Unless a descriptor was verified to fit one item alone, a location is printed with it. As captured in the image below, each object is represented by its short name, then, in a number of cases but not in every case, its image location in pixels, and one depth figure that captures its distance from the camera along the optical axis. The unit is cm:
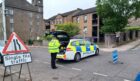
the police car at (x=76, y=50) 1037
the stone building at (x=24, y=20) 4353
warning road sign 566
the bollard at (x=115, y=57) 995
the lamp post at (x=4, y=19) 821
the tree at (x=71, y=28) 3069
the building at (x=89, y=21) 3425
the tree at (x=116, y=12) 2312
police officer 895
